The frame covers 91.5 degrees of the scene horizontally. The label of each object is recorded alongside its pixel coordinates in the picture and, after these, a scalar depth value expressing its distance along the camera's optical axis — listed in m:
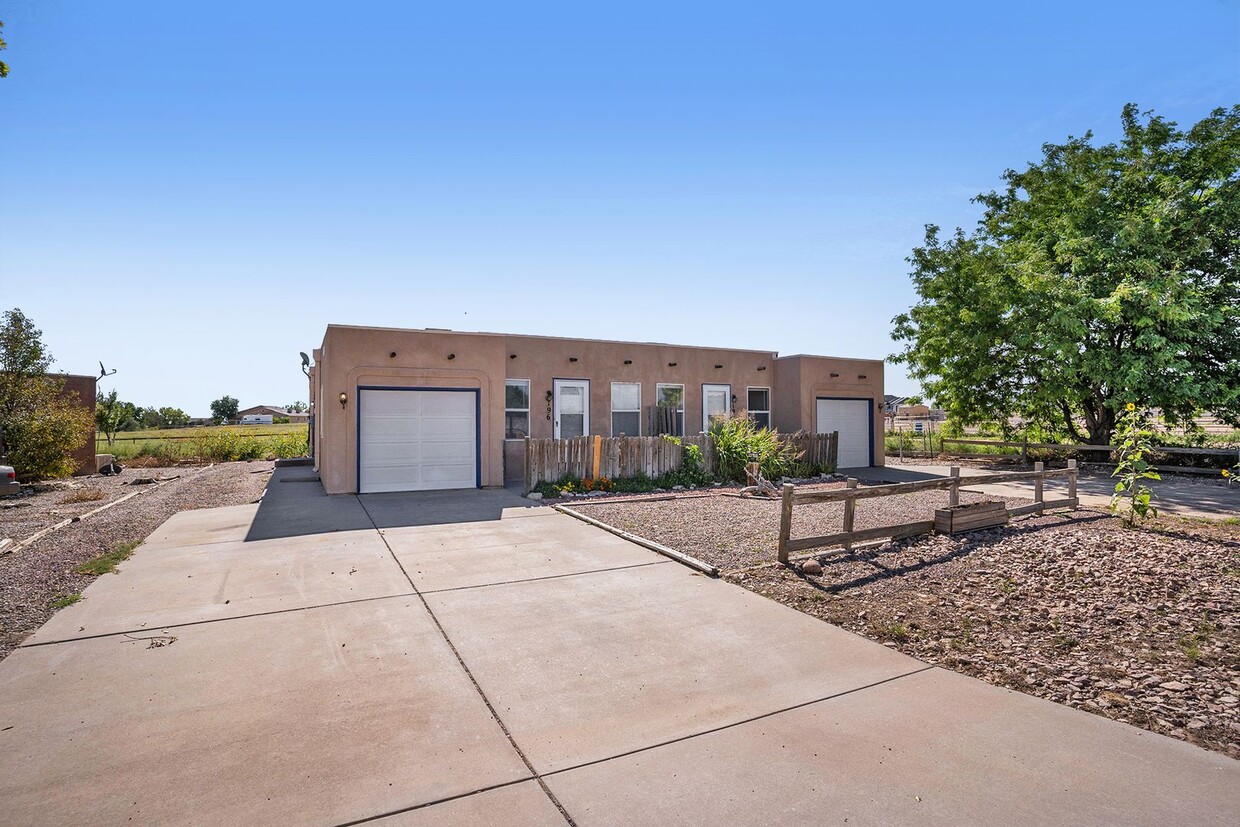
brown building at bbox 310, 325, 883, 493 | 12.41
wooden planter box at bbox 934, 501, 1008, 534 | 7.62
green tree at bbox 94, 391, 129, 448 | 24.09
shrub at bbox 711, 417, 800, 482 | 14.09
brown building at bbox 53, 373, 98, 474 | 17.33
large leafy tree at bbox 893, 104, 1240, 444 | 15.07
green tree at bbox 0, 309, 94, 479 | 14.47
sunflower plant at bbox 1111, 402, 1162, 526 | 7.98
